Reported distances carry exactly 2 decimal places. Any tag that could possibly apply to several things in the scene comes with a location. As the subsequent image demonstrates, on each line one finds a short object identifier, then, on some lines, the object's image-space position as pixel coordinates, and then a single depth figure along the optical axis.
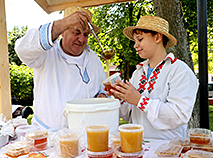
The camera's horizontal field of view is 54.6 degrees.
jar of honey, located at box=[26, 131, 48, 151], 1.55
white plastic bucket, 1.46
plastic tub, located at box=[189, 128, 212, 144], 1.48
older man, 2.12
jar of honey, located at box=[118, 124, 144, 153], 1.22
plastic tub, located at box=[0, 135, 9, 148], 1.73
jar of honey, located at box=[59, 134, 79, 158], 1.38
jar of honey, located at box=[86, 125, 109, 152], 1.25
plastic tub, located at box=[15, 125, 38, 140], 1.79
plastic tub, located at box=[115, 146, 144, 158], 1.22
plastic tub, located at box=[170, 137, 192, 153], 1.44
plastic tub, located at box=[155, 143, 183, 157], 1.32
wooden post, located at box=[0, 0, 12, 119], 1.95
